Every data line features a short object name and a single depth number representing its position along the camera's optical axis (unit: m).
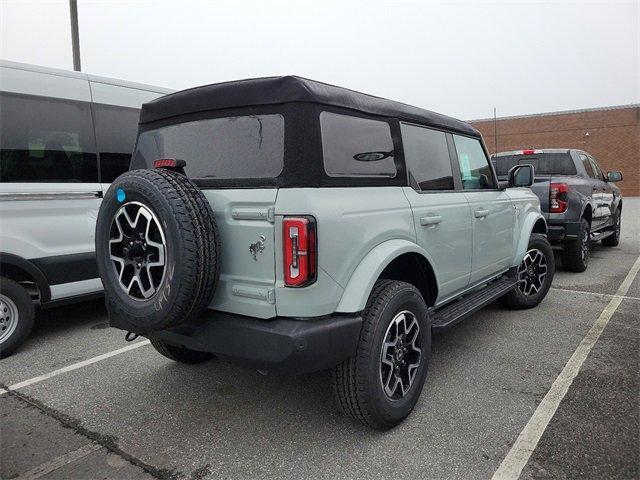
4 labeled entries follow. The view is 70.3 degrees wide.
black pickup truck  6.40
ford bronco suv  2.22
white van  3.96
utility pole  10.09
